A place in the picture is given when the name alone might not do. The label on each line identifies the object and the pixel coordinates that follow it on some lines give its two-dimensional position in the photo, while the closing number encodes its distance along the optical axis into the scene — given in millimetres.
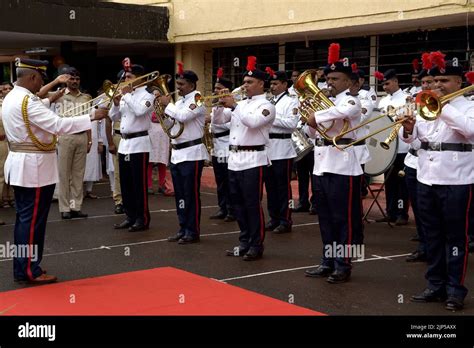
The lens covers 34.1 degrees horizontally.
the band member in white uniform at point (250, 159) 8086
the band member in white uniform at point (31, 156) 6961
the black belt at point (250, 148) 8125
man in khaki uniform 11000
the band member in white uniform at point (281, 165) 9906
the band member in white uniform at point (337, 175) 7152
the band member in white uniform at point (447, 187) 6191
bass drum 9891
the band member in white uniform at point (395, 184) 10352
